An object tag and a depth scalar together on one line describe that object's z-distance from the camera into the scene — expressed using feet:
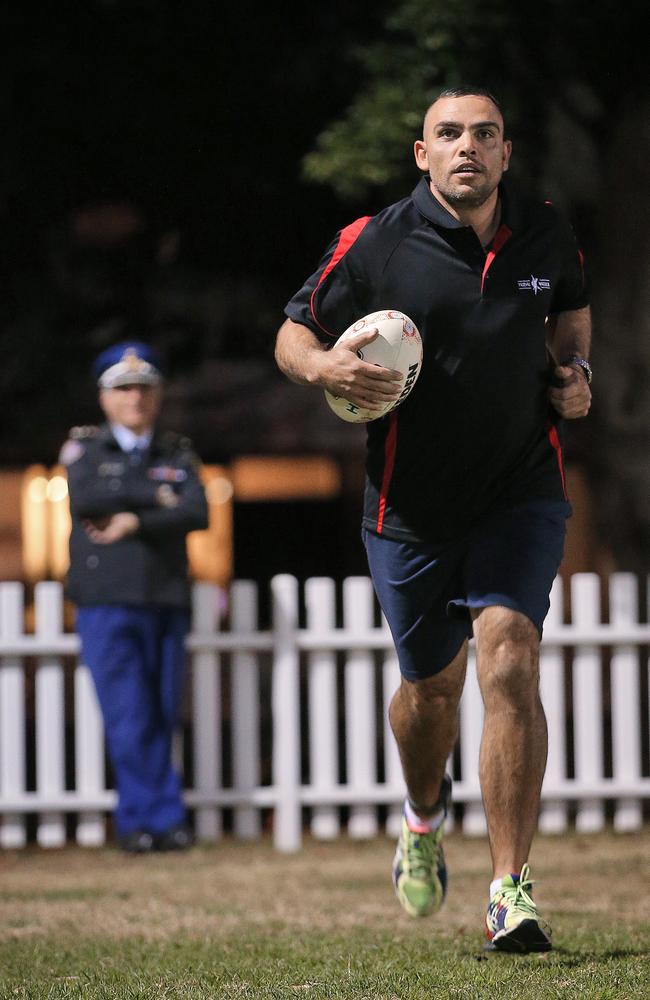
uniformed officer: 50.55
